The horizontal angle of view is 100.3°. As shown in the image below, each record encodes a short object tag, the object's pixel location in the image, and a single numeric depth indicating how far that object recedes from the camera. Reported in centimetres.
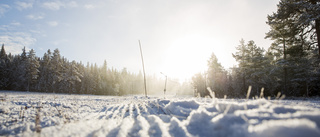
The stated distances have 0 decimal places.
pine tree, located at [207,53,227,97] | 3881
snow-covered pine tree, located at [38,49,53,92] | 4354
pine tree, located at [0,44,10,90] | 4134
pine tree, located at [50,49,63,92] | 4169
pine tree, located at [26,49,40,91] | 3959
